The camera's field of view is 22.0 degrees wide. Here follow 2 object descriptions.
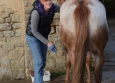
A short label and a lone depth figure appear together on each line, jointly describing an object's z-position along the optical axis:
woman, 3.94
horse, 3.62
